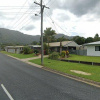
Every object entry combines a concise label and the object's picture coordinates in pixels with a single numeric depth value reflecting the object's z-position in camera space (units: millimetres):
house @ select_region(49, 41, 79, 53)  37359
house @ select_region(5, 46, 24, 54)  51069
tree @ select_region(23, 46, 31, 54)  37769
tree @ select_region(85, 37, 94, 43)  58219
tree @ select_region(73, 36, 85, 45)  58750
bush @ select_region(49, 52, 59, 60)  22500
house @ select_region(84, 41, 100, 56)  26266
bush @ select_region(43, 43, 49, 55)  34447
